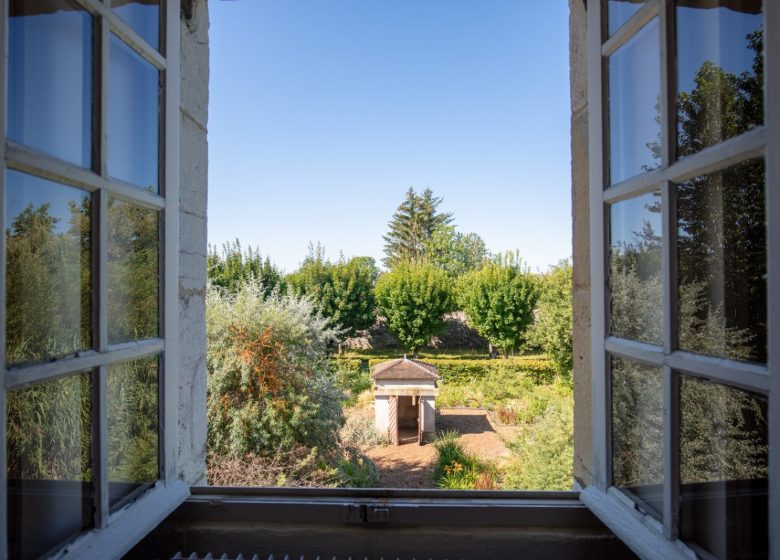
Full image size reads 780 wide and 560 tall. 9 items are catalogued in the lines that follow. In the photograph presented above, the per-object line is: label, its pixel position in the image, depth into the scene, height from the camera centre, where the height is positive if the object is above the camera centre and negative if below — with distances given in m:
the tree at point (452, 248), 24.72 +2.30
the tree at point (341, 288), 14.60 +0.04
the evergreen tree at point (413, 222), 25.62 +3.88
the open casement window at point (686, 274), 0.56 +0.02
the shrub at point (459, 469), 4.89 -2.12
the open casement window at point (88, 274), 0.62 +0.03
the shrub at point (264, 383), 4.07 -0.88
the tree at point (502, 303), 13.72 -0.44
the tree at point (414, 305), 14.60 -0.53
